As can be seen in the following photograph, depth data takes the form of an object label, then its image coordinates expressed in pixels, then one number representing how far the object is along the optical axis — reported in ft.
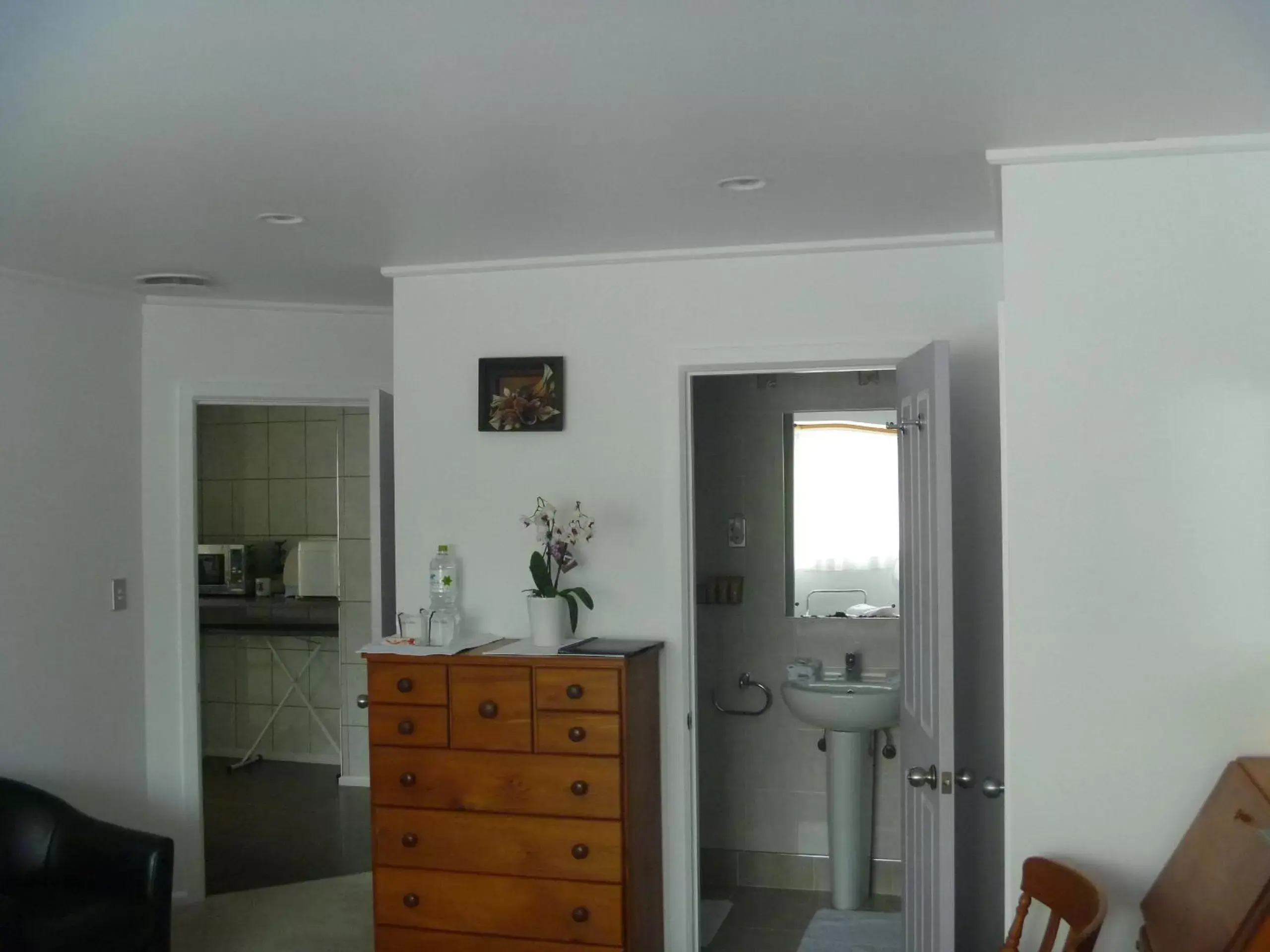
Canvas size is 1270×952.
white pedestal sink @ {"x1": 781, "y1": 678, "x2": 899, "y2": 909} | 13.80
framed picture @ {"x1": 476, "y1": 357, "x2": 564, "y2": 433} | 11.97
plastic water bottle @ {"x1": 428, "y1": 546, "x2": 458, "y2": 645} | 11.96
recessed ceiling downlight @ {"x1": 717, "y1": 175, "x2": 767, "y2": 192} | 8.98
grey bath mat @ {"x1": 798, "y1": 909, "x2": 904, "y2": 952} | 13.08
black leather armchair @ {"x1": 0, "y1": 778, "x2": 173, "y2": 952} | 10.62
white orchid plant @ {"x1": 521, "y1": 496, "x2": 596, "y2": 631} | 11.49
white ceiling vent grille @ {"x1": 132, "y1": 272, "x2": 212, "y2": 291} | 12.82
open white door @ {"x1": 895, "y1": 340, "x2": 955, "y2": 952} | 9.23
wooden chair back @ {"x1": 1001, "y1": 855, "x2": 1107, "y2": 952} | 6.79
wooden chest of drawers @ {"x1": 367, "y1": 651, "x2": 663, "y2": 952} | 10.56
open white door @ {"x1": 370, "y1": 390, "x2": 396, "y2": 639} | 13.10
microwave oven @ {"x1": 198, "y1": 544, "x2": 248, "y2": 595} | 21.62
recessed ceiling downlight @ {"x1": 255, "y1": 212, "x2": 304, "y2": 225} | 10.00
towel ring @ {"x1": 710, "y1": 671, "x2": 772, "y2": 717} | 14.98
